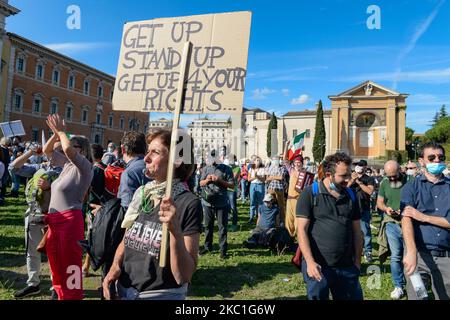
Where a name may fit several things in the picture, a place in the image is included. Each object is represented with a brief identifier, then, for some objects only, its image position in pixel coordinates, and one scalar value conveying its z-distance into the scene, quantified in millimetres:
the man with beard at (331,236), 3266
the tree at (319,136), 64938
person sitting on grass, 7973
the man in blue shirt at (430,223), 3430
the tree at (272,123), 67625
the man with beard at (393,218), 5238
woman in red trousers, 3777
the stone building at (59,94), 42875
